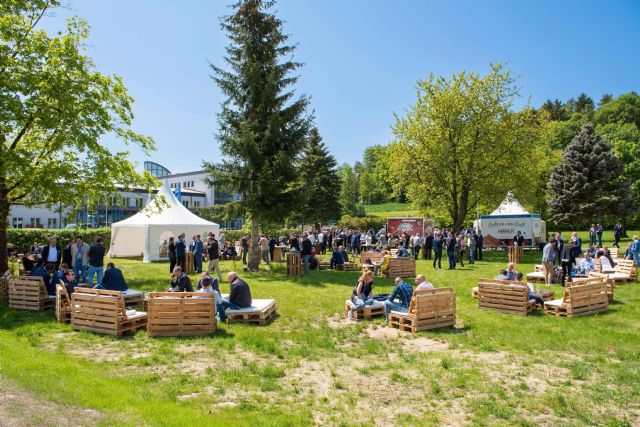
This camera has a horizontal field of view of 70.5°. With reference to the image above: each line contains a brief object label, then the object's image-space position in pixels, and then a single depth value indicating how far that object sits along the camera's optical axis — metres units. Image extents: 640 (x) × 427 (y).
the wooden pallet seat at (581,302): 10.74
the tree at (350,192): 71.81
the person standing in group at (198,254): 18.92
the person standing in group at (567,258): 14.33
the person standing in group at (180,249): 17.42
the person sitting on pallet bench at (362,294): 10.86
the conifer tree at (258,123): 19.67
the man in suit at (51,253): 14.56
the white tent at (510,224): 30.30
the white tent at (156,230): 25.47
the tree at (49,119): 13.35
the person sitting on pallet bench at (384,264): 17.73
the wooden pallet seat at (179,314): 8.98
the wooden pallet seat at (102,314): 9.03
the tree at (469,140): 31.19
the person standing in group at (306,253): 19.05
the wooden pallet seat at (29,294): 11.30
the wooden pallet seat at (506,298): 11.02
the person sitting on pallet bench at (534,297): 11.44
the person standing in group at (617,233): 27.52
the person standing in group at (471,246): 22.94
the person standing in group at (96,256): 13.98
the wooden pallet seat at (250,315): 10.09
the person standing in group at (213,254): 16.90
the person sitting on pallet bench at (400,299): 10.49
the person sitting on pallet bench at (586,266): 15.73
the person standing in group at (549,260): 14.77
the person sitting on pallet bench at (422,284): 10.26
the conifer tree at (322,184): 45.78
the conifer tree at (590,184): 36.72
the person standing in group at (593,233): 28.47
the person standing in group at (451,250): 20.55
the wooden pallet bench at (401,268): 18.17
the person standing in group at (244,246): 23.14
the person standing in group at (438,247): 21.06
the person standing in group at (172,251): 18.09
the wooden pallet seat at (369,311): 10.88
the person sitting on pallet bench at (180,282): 10.47
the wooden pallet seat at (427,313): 9.66
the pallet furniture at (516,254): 23.63
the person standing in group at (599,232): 27.89
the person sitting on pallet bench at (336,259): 20.97
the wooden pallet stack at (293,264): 18.59
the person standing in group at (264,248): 22.09
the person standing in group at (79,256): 15.45
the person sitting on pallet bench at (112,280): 10.85
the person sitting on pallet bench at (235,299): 10.33
